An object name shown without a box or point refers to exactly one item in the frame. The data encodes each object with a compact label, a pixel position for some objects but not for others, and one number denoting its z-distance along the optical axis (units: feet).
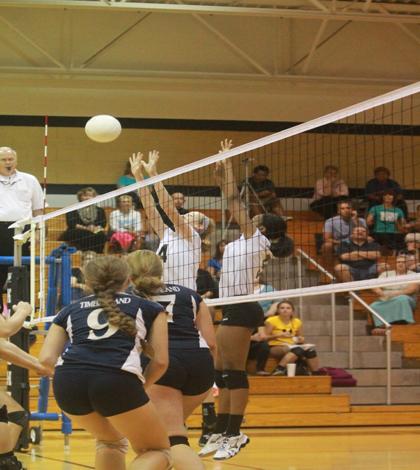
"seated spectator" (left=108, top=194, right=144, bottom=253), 44.78
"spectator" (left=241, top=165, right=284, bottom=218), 51.55
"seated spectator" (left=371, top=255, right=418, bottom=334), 49.27
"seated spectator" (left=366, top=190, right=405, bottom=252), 51.83
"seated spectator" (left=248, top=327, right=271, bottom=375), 44.32
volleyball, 38.74
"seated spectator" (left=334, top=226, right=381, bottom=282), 47.21
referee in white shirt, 34.94
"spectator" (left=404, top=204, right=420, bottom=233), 51.74
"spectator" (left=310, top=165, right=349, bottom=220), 56.53
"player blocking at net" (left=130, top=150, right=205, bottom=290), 26.37
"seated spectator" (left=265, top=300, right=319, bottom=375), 44.47
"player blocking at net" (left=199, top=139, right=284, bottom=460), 26.16
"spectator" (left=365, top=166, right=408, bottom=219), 55.65
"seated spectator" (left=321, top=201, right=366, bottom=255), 48.55
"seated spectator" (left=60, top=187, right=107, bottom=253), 46.98
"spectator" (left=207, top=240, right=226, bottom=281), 43.11
